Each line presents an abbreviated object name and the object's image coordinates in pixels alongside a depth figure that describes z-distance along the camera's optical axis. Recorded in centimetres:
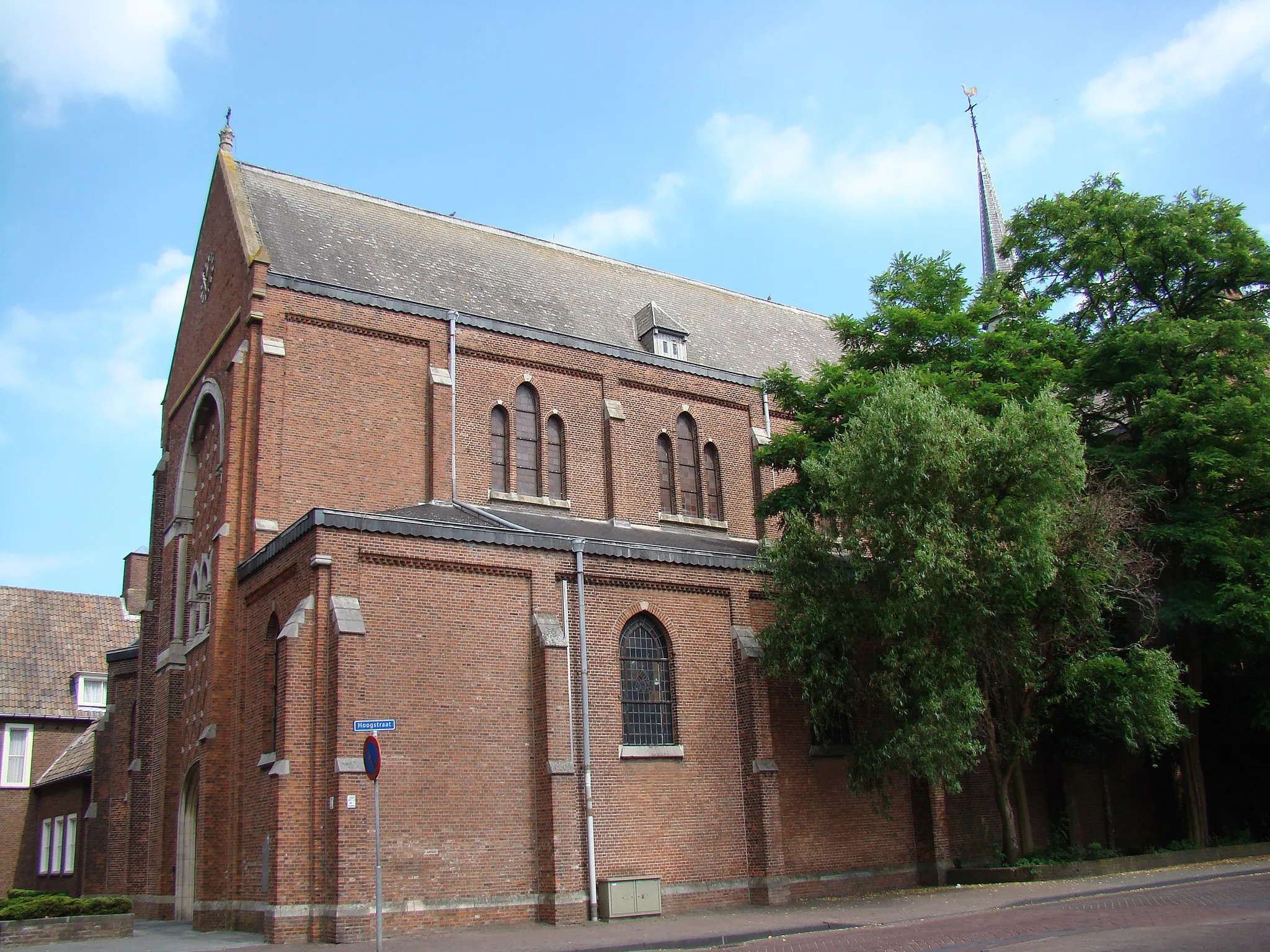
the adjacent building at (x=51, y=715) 3631
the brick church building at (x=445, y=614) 1912
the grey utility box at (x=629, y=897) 1964
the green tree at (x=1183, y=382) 2508
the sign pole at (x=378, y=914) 1421
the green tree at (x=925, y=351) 2517
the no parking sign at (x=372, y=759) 1442
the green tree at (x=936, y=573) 2039
